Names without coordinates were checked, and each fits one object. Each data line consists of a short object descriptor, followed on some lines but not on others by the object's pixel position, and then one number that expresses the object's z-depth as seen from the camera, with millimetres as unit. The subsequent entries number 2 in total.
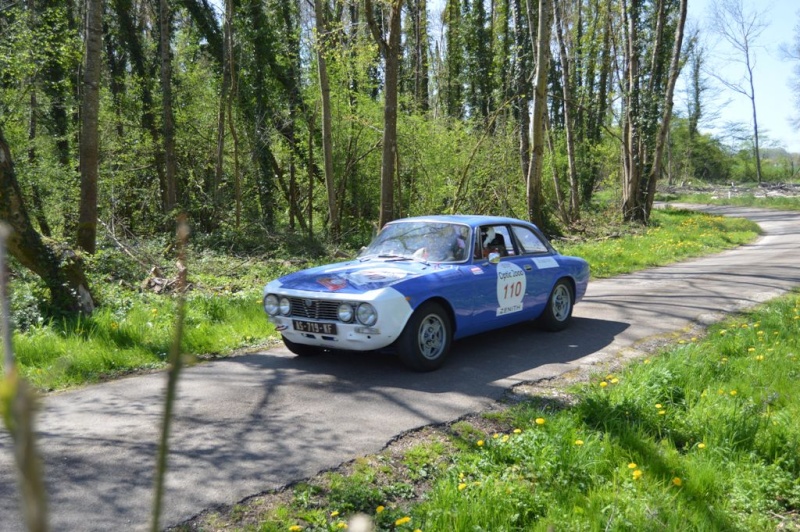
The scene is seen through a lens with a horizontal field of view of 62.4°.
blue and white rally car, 6324
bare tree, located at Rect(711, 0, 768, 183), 60500
